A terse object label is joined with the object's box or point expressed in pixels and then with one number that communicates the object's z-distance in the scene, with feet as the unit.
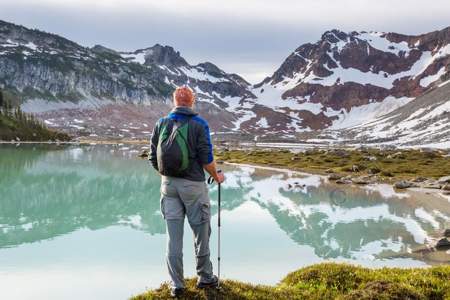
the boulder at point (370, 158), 336.12
